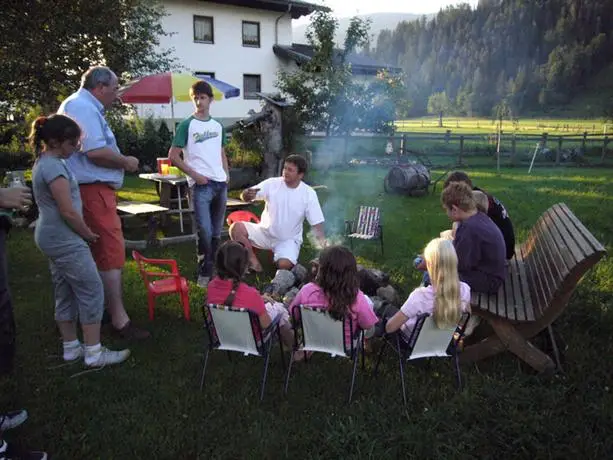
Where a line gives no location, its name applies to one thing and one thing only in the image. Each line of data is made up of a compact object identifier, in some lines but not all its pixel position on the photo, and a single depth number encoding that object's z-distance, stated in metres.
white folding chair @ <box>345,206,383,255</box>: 6.20
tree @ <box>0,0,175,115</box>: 9.21
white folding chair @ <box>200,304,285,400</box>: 2.97
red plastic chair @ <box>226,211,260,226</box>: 6.12
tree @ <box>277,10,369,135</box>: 14.28
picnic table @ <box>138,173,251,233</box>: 7.27
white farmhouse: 22.36
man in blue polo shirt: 3.53
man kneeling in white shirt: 5.12
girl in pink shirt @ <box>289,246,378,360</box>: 3.05
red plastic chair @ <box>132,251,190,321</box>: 4.25
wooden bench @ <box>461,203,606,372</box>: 2.95
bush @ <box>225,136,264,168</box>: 10.83
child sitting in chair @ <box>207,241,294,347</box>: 3.19
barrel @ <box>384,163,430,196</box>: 10.26
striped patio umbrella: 9.34
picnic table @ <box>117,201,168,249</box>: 6.54
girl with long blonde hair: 2.98
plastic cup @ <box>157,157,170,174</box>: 8.18
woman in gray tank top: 3.04
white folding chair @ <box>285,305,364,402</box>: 2.96
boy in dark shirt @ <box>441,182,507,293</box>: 3.58
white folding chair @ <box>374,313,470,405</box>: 2.98
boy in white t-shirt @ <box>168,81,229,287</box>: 5.04
